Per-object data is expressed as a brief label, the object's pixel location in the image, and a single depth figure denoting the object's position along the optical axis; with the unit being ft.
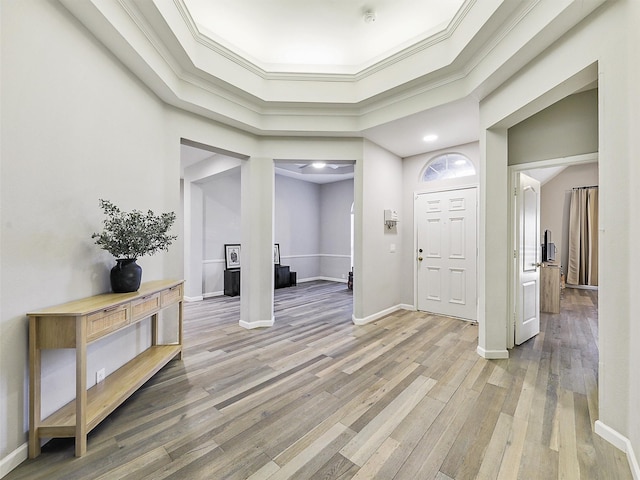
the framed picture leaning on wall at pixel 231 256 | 20.72
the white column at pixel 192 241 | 18.43
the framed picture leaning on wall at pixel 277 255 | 24.14
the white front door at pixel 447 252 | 13.80
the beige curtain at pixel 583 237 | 21.91
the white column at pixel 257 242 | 12.84
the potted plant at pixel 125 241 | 6.69
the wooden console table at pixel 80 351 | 5.15
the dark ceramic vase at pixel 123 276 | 6.95
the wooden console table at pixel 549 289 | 15.19
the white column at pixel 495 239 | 9.55
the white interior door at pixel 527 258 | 10.53
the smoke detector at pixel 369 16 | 8.88
